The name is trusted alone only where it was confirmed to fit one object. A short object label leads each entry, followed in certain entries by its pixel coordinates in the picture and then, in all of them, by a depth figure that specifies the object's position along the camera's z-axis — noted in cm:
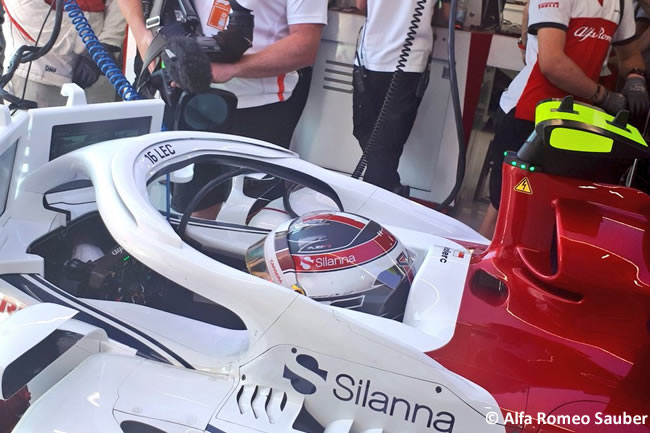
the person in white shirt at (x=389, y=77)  300
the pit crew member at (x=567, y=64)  228
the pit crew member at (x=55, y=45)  266
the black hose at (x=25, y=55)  192
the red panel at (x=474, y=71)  337
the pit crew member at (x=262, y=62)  202
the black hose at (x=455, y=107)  228
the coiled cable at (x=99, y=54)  188
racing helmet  130
